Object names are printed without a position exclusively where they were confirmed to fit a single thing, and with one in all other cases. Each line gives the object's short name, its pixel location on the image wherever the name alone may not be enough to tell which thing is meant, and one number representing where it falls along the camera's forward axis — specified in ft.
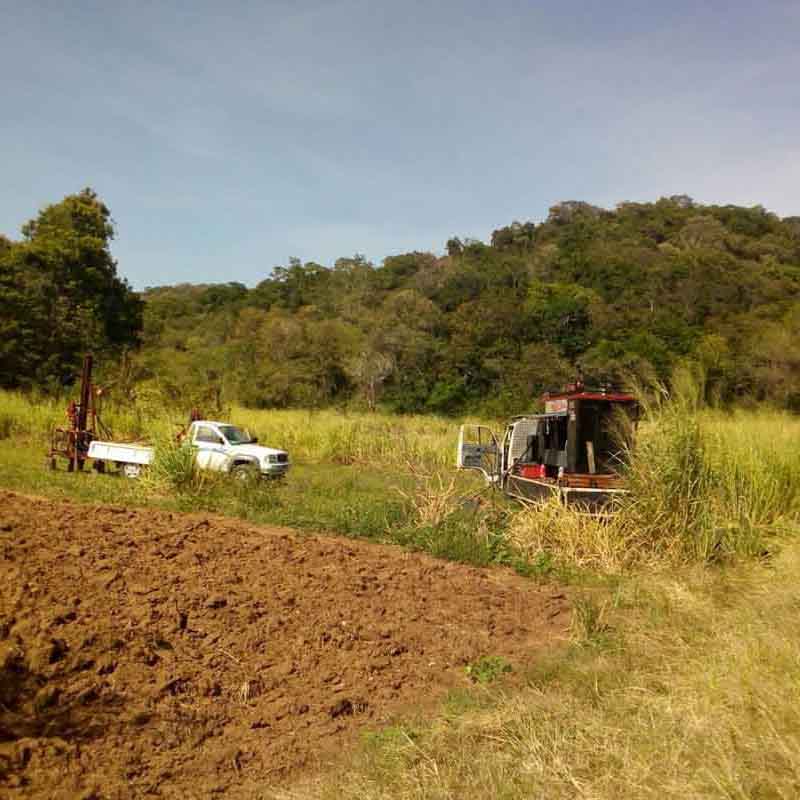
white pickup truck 53.01
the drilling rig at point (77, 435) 56.29
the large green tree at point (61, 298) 103.81
